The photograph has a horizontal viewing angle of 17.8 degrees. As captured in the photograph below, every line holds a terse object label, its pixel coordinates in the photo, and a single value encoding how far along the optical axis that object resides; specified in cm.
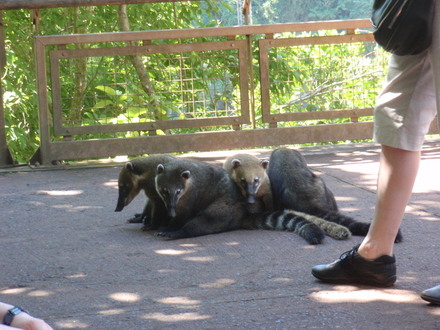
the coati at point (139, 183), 1107
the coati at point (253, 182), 1085
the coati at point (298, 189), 1049
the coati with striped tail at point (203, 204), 1020
